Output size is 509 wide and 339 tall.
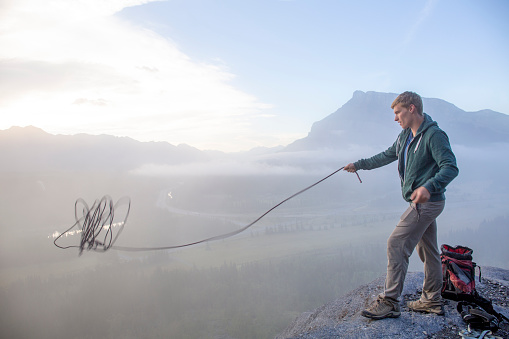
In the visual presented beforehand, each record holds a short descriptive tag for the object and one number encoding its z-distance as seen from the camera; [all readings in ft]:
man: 11.66
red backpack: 14.98
